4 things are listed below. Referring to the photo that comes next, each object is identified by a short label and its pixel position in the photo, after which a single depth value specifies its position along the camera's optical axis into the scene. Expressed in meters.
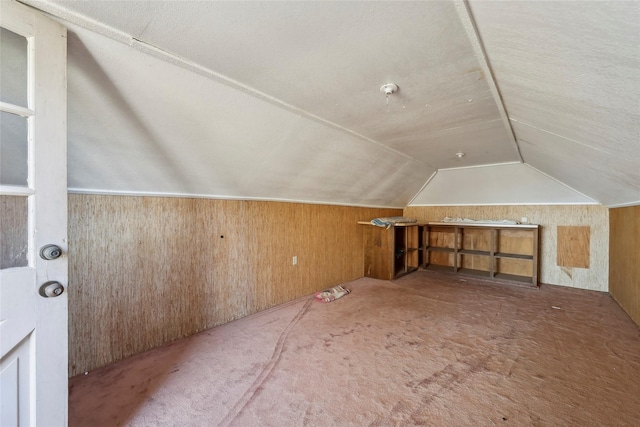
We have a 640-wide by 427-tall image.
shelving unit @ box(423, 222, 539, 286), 4.26
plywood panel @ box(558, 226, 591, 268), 3.91
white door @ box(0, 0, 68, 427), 0.94
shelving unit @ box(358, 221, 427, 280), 4.27
